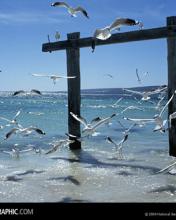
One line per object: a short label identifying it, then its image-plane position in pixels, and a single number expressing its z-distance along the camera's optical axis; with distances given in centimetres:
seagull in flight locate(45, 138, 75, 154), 1133
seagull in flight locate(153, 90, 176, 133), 1018
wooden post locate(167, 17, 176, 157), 1230
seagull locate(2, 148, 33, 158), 1416
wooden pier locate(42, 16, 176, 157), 1238
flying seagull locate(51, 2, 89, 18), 1042
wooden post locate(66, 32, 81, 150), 1433
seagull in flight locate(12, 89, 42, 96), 1021
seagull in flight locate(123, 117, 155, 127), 990
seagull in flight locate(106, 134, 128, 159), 1430
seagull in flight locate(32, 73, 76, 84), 1029
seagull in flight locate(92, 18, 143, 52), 877
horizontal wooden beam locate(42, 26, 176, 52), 1240
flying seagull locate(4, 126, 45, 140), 1113
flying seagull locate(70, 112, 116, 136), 1012
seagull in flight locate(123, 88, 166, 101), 1060
